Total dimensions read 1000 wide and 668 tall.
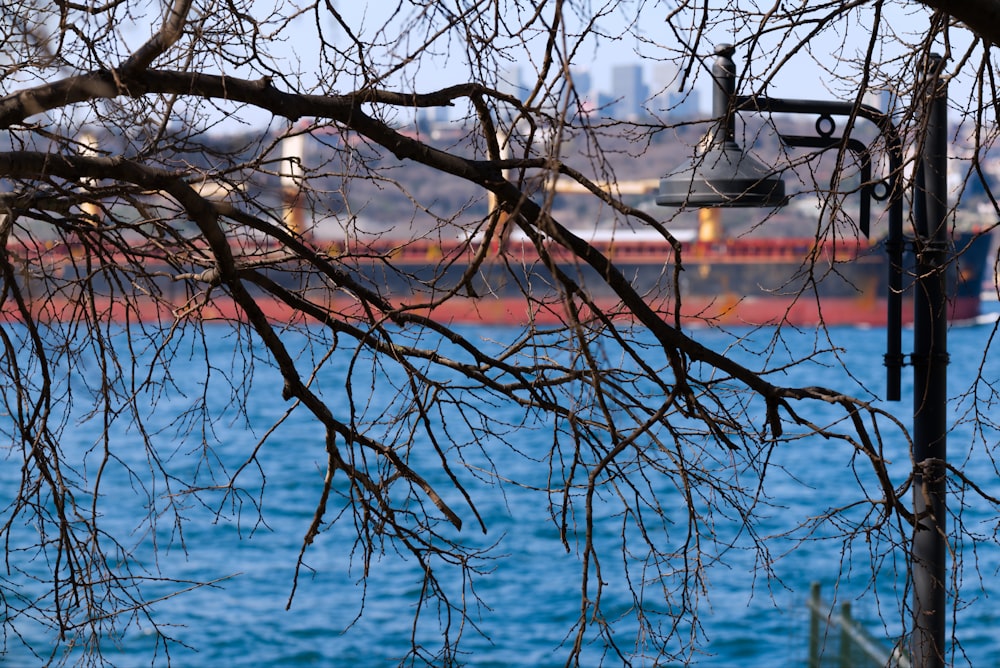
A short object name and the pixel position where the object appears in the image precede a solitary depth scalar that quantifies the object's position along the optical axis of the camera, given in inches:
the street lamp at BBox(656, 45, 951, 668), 268.8
